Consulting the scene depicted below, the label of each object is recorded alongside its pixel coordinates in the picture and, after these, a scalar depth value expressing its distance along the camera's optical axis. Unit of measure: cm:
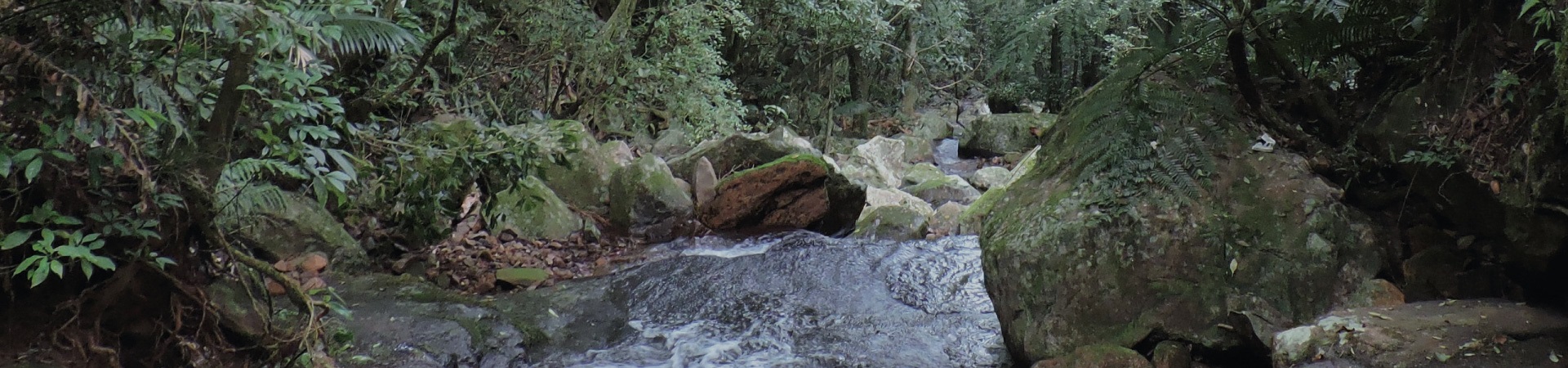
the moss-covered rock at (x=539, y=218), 672
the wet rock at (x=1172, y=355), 333
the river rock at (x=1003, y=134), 1362
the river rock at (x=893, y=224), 765
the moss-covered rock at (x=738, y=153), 829
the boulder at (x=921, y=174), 1069
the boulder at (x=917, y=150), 1319
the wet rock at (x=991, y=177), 1087
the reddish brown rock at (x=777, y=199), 762
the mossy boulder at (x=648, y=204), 740
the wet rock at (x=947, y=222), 775
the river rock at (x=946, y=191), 963
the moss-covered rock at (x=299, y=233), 514
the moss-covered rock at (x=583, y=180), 761
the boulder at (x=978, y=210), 771
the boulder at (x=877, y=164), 1041
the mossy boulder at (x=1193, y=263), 338
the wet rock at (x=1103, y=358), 339
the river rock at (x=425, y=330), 402
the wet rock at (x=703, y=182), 774
